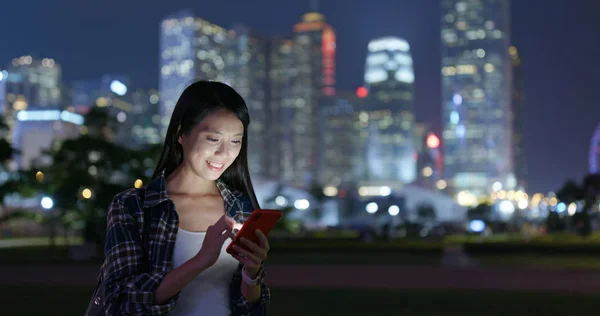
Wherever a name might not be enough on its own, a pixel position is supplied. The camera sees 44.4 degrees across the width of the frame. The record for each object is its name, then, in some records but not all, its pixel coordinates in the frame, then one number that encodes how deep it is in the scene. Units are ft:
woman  7.84
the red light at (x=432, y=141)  361.51
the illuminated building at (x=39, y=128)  360.07
